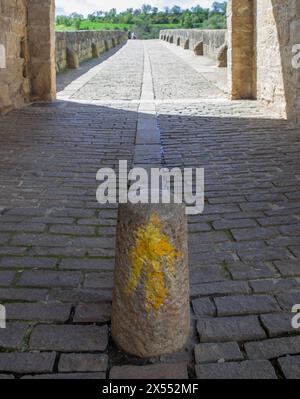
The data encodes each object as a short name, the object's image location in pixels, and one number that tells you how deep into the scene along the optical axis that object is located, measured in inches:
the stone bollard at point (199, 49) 895.1
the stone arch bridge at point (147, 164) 87.3
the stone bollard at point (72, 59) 635.5
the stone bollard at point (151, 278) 83.4
